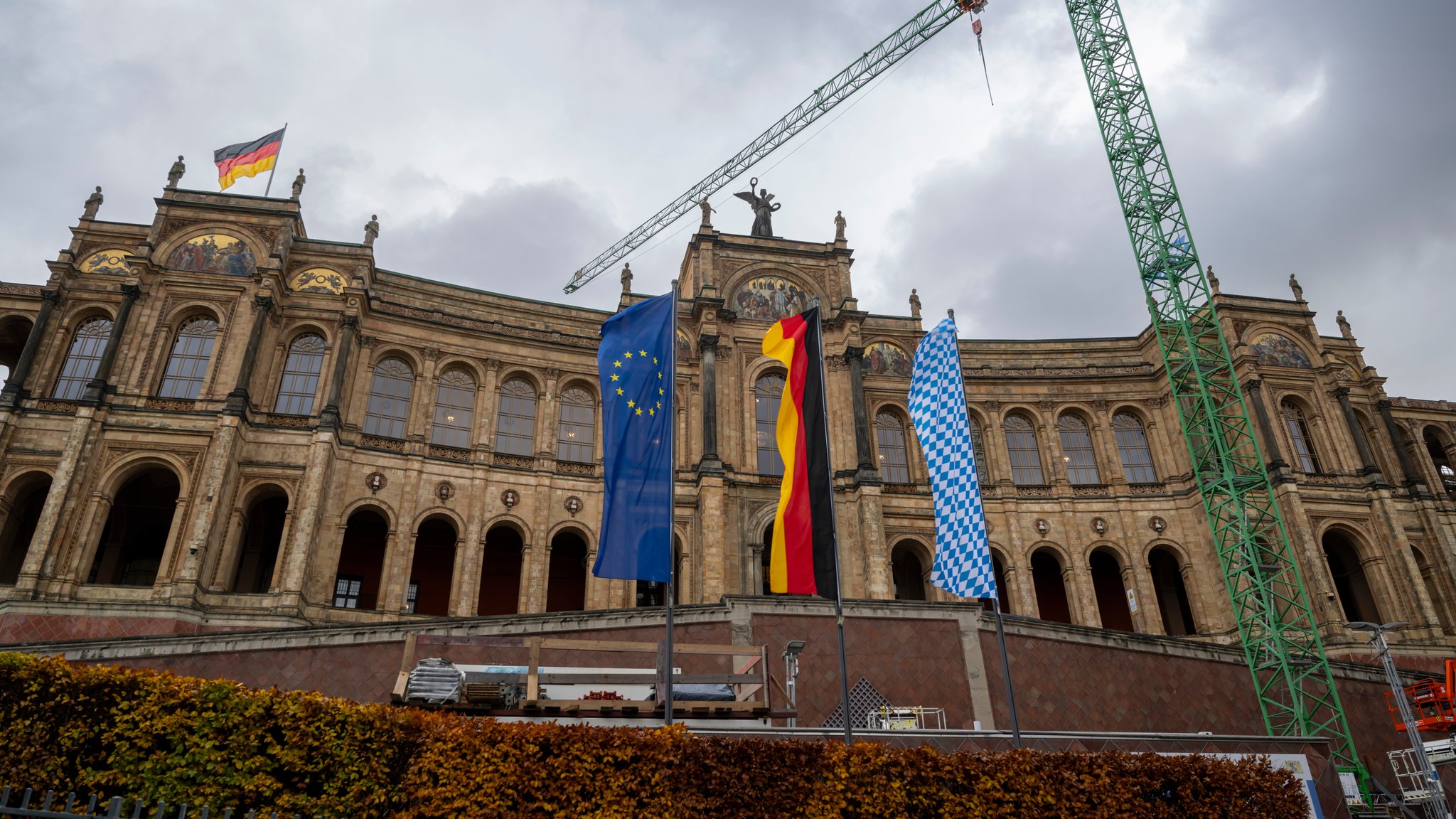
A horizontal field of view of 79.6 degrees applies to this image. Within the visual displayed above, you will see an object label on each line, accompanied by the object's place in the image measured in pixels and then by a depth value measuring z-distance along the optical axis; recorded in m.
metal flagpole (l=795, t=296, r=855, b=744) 13.06
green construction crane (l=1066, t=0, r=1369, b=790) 32.66
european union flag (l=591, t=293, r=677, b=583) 15.12
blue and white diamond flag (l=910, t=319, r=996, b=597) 16.83
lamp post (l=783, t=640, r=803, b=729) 19.20
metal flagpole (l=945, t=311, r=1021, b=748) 14.08
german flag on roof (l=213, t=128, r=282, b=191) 36.81
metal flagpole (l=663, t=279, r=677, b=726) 13.11
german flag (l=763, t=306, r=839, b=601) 15.04
